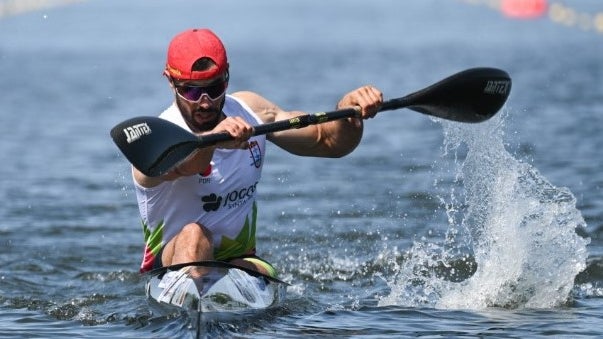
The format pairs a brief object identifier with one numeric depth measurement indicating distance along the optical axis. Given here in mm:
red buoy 86812
